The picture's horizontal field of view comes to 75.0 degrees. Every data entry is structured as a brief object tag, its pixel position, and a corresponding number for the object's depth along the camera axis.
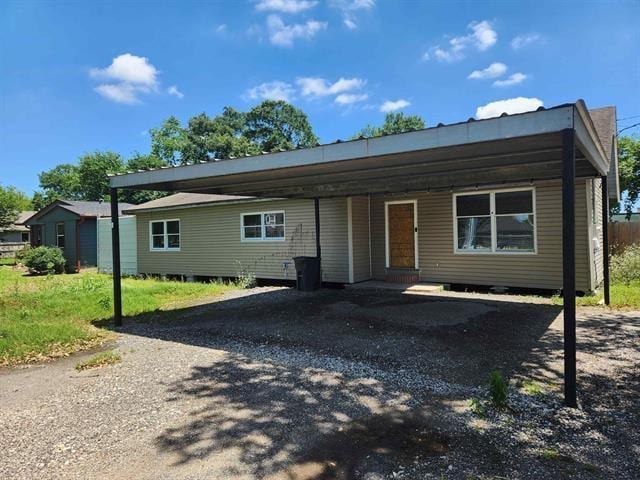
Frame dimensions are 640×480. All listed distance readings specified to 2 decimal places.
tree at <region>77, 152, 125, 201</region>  44.94
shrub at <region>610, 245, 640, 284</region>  10.53
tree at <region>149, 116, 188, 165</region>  43.81
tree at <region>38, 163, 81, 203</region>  53.94
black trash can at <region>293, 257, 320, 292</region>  10.97
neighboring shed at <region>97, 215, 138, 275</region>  16.83
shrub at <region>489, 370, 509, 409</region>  3.51
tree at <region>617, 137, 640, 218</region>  20.05
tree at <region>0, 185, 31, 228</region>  28.81
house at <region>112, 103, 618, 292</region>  8.76
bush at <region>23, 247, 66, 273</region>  17.98
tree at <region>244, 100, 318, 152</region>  44.66
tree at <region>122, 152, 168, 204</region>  36.56
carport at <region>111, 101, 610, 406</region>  3.70
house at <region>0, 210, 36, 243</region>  38.97
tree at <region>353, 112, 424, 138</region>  43.75
